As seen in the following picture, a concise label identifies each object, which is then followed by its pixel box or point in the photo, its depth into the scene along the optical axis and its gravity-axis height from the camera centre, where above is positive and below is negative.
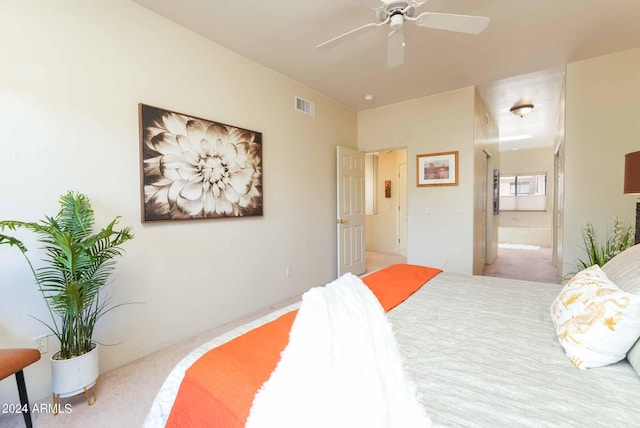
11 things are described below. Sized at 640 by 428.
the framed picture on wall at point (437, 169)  3.82 +0.50
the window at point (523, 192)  8.27 +0.36
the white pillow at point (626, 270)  1.12 -0.30
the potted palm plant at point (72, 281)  1.54 -0.41
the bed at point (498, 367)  0.78 -0.56
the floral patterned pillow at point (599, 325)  0.94 -0.43
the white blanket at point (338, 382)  0.73 -0.52
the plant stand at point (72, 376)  1.57 -0.94
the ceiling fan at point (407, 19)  1.76 +1.18
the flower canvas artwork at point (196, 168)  2.18 +0.35
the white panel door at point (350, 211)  4.15 -0.09
